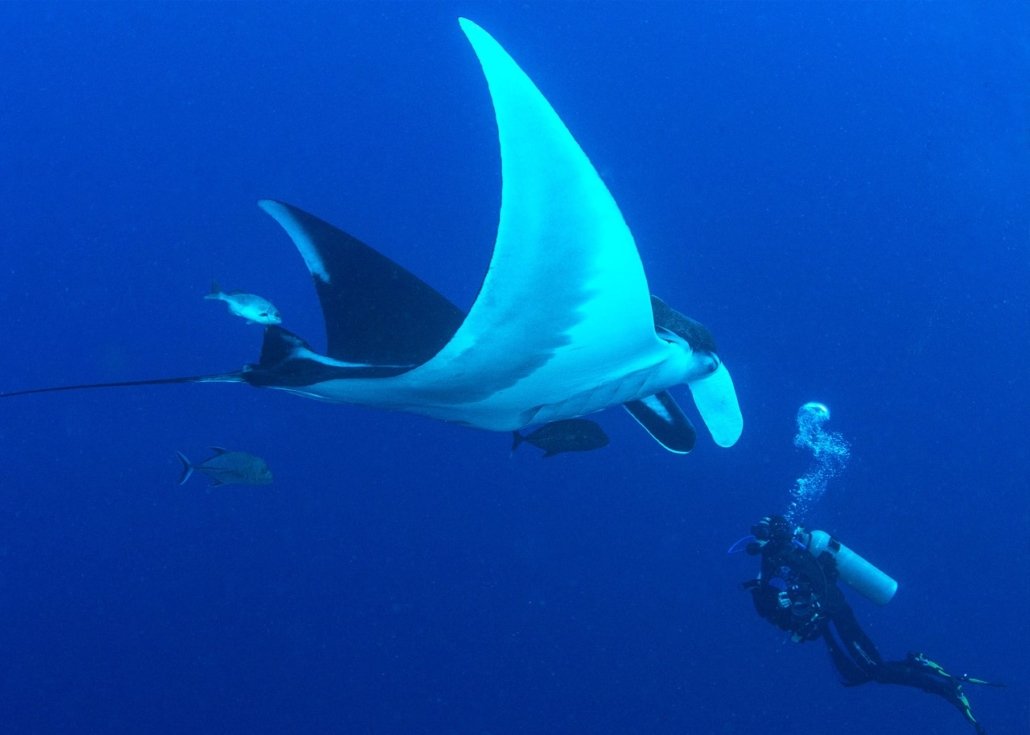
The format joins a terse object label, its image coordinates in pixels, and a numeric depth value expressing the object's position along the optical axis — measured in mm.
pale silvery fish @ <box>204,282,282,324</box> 4180
